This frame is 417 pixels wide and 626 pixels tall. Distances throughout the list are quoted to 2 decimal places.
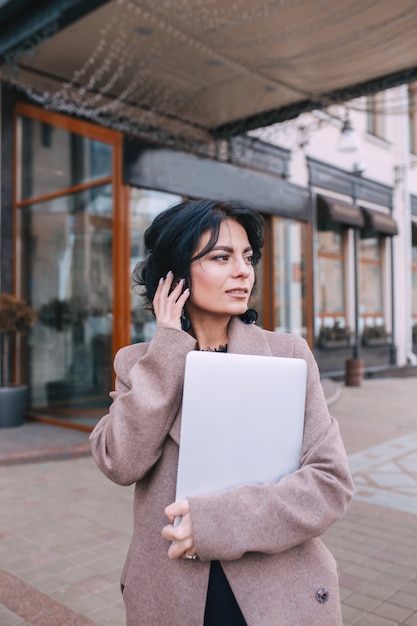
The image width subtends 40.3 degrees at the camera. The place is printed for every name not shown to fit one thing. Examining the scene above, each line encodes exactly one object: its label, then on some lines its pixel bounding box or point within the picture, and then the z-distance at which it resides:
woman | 1.13
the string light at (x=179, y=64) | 5.96
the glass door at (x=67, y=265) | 7.14
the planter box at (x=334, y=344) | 12.20
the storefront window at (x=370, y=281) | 14.16
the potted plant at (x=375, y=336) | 13.78
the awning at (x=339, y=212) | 11.91
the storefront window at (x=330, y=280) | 12.66
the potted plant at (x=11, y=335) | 7.16
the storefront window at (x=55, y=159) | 7.09
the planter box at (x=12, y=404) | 7.22
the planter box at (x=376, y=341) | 13.72
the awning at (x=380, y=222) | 13.35
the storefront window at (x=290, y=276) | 10.80
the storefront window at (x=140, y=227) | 6.91
